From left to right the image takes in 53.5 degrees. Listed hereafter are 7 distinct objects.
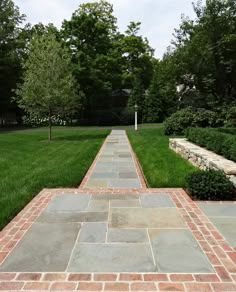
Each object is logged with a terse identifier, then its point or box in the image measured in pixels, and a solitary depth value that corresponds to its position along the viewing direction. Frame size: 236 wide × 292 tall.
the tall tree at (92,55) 22.43
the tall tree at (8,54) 22.61
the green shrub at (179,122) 12.28
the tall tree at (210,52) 15.03
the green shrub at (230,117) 12.55
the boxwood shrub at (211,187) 3.88
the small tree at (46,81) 11.10
